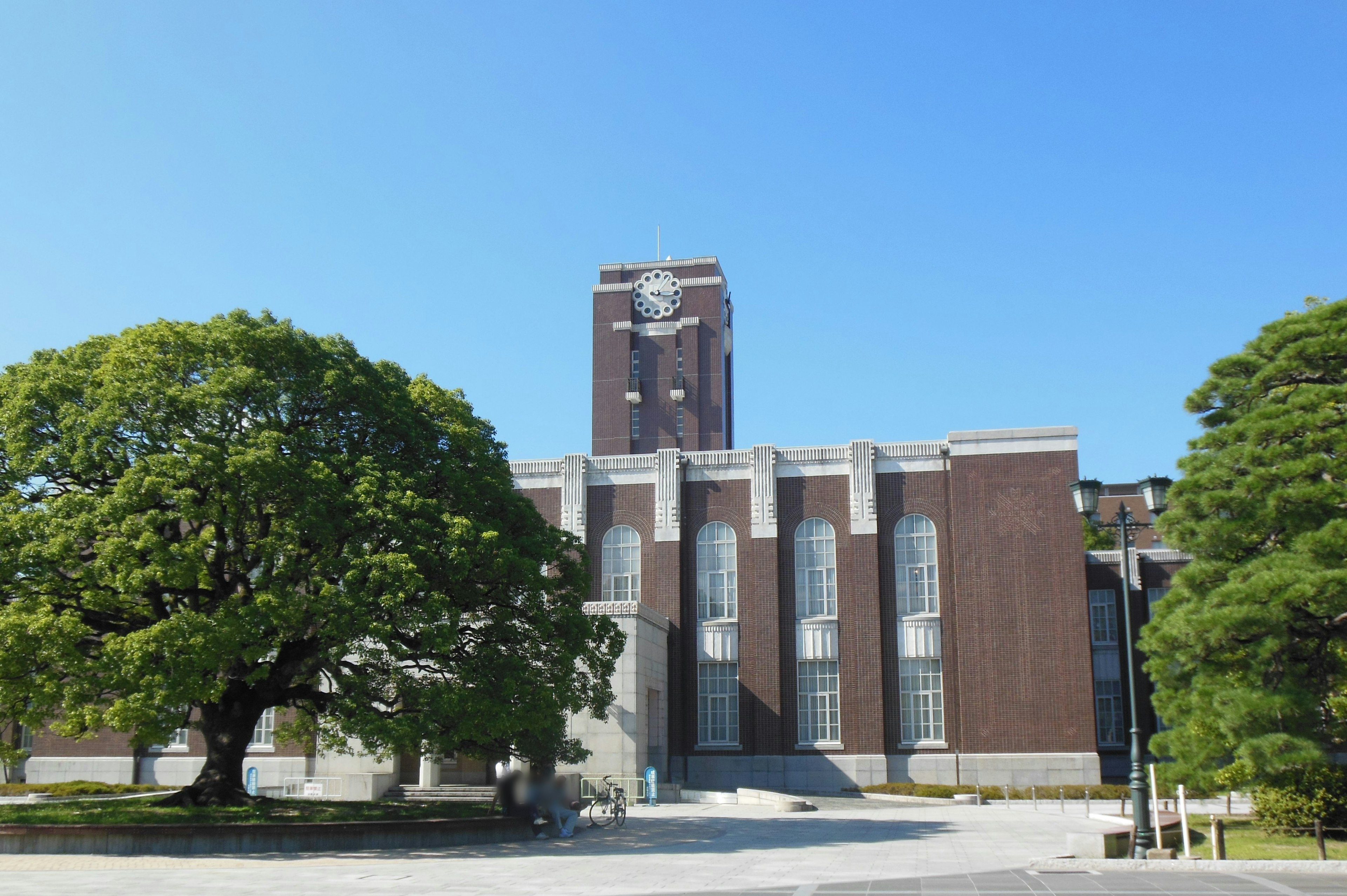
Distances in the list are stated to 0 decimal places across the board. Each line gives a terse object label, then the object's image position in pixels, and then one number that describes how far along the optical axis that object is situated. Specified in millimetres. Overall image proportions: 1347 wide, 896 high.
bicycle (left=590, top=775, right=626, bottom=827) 25078
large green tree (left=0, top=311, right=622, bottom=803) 19453
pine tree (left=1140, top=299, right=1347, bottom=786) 19141
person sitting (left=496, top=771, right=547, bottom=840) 22562
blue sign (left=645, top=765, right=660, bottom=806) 32562
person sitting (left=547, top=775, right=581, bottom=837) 22750
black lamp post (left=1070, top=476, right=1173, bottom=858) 17656
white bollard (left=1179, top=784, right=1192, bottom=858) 17430
